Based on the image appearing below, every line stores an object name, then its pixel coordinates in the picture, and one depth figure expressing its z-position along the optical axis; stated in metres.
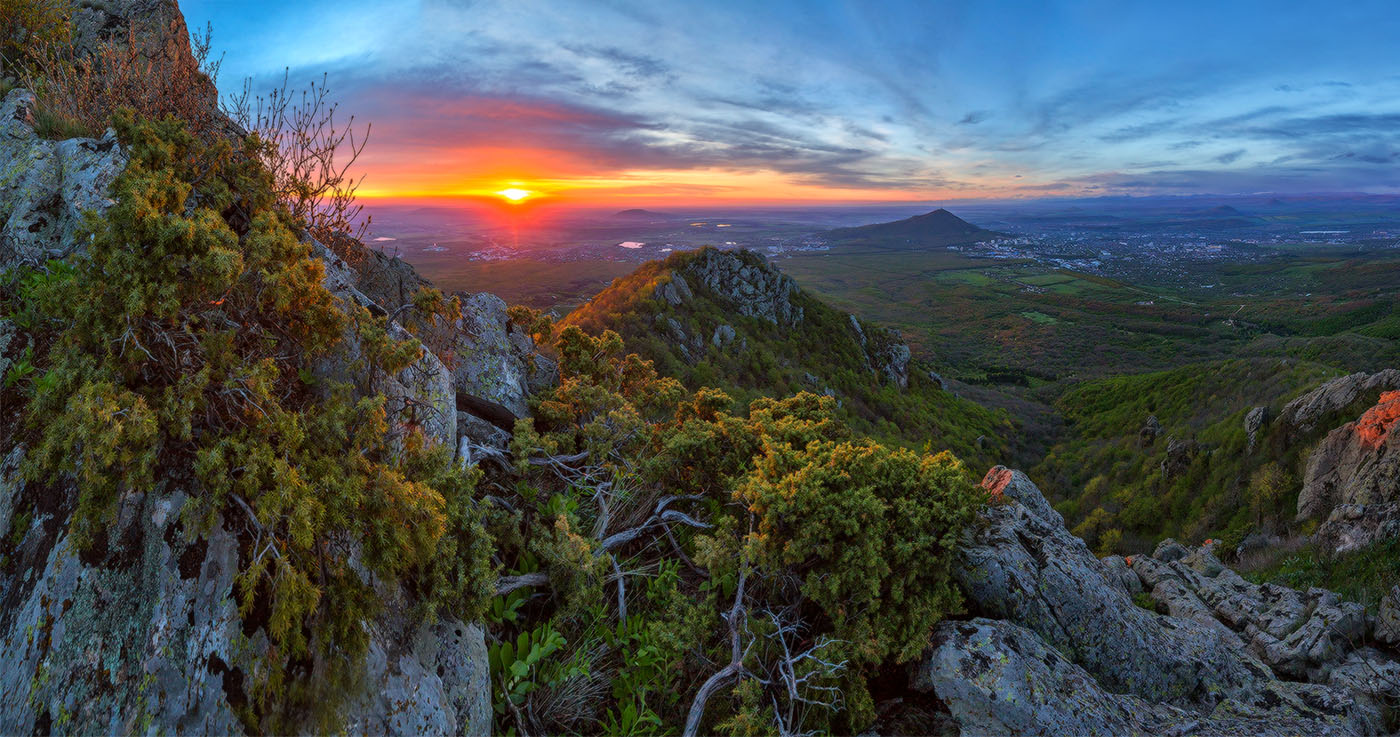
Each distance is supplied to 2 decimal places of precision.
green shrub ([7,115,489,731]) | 2.88
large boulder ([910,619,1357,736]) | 4.34
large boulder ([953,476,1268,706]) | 5.36
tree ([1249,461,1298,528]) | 19.56
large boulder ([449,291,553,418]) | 7.14
